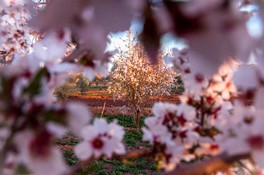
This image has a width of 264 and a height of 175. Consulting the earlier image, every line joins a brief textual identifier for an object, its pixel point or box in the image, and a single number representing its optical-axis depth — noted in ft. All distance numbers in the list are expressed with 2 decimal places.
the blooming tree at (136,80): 40.04
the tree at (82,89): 74.51
